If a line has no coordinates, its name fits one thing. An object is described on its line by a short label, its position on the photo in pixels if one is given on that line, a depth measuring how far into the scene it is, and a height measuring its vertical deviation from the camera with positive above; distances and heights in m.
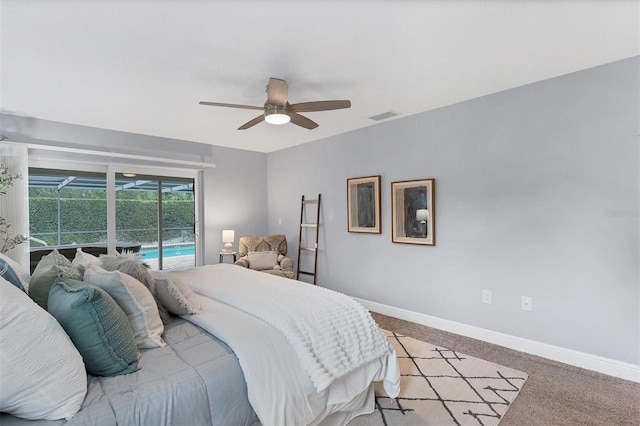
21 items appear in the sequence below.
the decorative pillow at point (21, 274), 1.69 -0.32
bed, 1.23 -0.68
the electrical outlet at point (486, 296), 3.13 -0.81
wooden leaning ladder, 4.86 -0.33
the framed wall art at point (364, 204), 4.08 +0.14
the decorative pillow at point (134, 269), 1.91 -0.31
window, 3.87 +0.06
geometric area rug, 1.98 -1.25
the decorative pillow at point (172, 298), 1.90 -0.48
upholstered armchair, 4.54 -0.57
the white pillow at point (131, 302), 1.55 -0.42
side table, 4.81 -0.56
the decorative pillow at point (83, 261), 1.83 -0.27
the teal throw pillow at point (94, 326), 1.27 -0.44
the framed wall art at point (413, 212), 3.53 +0.03
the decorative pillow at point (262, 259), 4.53 -0.62
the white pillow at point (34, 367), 1.01 -0.49
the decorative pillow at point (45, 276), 1.45 -0.28
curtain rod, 3.72 +0.82
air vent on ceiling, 3.64 +1.15
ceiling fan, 2.55 +0.88
